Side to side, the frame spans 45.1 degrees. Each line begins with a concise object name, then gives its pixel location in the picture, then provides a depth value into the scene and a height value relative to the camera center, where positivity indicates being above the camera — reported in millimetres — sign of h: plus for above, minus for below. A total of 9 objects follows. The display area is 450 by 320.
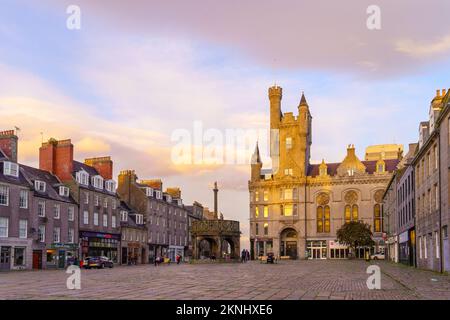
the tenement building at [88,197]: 67438 +2083
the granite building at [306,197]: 106312 +3084
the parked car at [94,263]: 56812 -5251
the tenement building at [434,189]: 34781 +1687
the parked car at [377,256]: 95444 -7930
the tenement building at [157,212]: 87188 +103
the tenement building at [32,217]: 53469 -423
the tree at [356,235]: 88875 -3789
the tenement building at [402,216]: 52938 -505
